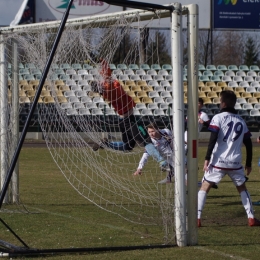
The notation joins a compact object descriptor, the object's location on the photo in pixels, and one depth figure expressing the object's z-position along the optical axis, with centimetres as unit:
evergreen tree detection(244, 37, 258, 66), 5094
